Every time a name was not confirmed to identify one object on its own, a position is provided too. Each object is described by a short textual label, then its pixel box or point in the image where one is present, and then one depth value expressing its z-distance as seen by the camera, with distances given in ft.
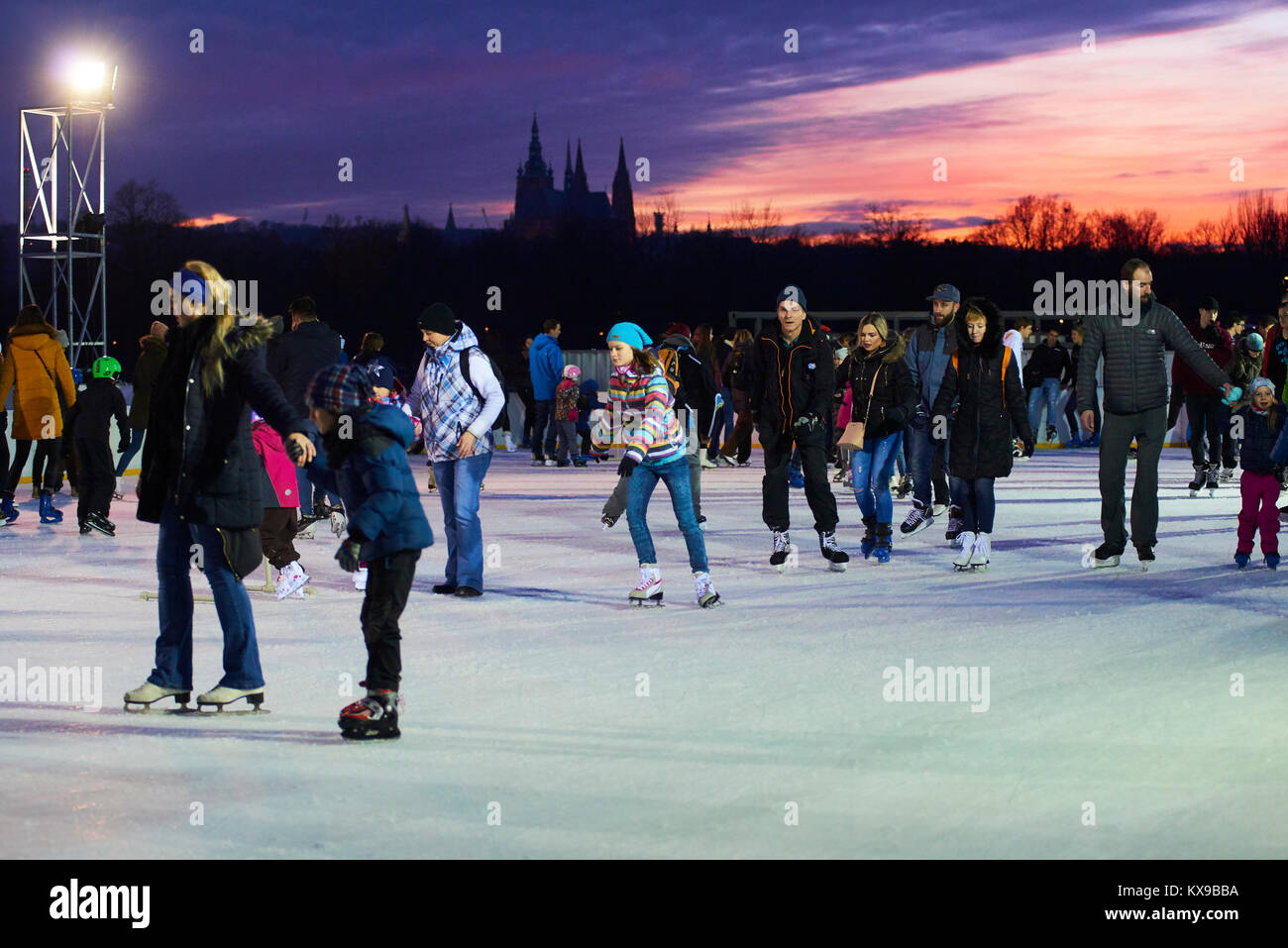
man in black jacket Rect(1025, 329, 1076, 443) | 78.95
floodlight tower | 70.44
